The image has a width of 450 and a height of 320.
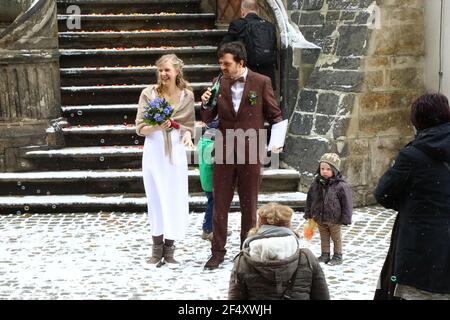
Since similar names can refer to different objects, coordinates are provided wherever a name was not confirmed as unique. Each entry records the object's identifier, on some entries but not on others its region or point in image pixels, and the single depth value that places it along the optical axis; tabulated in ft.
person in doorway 65.98
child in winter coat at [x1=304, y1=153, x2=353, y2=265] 49.70
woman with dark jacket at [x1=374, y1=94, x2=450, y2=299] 32.53
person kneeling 28.17
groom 49.16
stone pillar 66.33
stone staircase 65.51
